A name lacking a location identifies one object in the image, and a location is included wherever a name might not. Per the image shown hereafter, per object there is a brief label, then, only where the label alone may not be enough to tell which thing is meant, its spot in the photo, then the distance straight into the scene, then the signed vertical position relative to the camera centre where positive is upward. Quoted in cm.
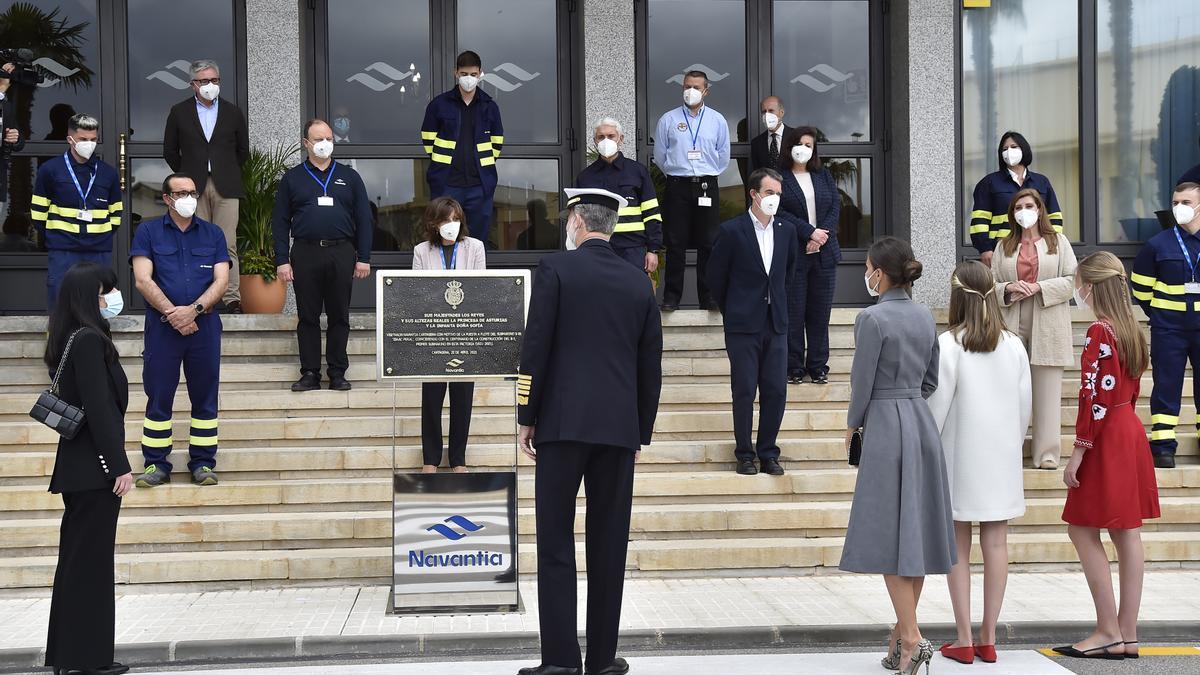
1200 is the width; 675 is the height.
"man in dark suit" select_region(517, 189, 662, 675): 577 -42
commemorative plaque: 745 +1
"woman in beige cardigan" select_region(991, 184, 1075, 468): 959 +16
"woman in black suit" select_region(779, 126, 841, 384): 1049 +54
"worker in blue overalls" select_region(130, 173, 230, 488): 872 +6
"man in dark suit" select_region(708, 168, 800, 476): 921 +13
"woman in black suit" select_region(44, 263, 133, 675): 599 -74
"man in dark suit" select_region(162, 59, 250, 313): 1091 +157
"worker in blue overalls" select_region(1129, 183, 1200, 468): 955 -3
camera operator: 1079 +164
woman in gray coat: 595 -69
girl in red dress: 644 -74
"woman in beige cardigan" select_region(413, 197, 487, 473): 866 +44
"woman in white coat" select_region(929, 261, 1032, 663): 630 -53
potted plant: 1142 +77
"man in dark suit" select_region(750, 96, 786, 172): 1173 +174
